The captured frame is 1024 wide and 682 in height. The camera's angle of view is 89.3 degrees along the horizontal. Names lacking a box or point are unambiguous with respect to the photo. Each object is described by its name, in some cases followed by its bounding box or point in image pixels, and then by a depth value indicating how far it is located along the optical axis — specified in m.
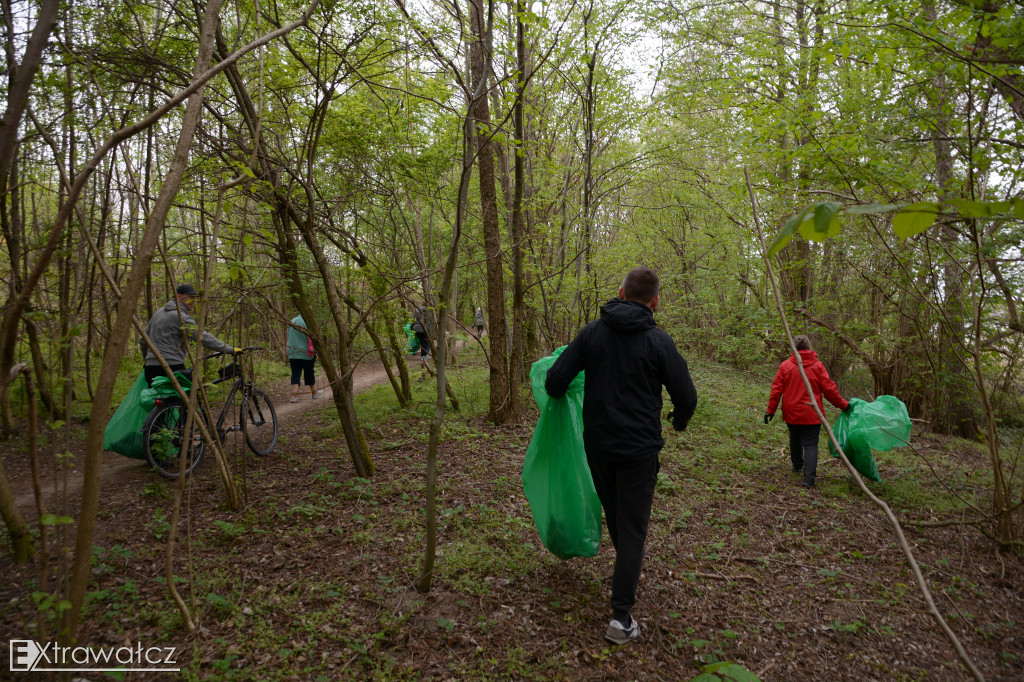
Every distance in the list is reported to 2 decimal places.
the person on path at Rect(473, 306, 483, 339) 14.81
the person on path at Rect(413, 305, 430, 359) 8.38
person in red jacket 5.27
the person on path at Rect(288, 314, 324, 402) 8.00
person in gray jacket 4.80
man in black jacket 2.74
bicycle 4.32
